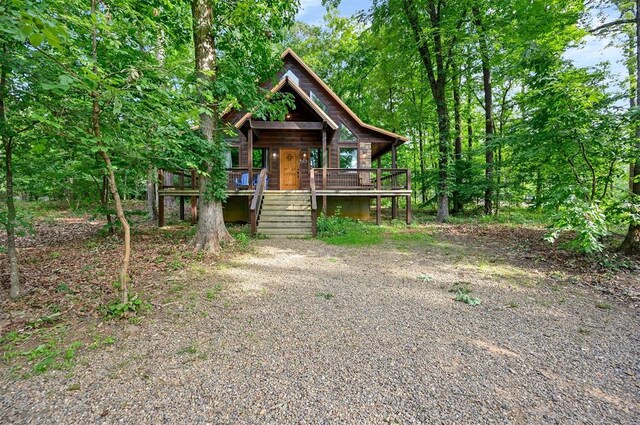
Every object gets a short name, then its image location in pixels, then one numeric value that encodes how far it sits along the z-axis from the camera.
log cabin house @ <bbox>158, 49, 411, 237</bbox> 10.59
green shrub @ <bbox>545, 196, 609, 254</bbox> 4.79
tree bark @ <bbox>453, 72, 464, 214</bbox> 14.58
